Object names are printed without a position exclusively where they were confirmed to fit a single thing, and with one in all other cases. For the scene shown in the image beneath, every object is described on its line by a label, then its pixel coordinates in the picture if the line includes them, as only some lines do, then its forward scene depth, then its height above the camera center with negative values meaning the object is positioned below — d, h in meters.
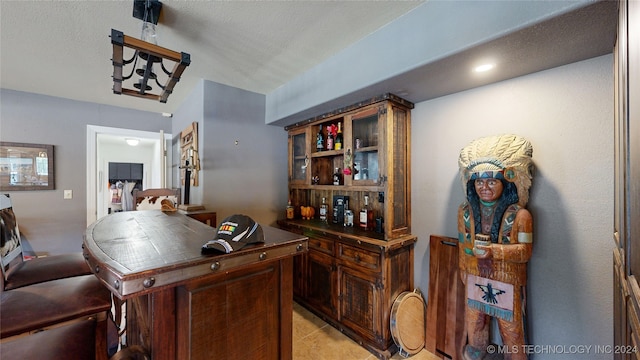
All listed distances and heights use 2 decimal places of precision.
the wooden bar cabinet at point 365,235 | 1.98 -0.50
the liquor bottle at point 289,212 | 3.08 -0.41
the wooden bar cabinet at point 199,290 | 0.77 -0.45
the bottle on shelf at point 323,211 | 2.93 -0.38
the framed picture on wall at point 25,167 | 2.94 +0.18
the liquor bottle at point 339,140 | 2.59 +0.43
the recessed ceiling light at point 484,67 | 1.53 +0.72
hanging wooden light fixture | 1.25 +0.70
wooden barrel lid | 1.90 -1.16
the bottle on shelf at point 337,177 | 2.63 +0.03
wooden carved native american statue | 1.50 -0.37
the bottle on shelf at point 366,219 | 2.42 -0.39
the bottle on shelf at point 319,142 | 2.81 +0.44
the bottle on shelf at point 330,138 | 2.68 +0.47
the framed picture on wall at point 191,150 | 2.68 +0.37
